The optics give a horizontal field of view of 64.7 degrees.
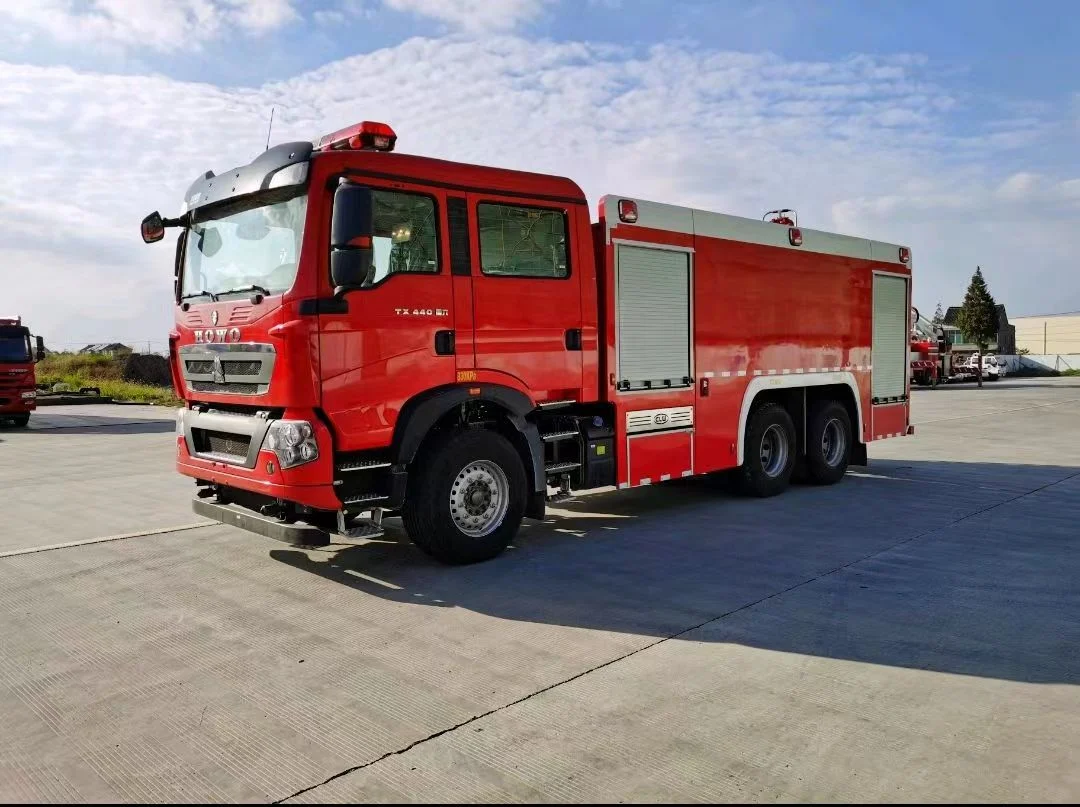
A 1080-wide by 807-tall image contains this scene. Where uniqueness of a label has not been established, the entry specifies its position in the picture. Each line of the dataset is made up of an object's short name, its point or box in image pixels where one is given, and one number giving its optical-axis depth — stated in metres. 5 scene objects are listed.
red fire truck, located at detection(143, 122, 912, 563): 5.71
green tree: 81.00
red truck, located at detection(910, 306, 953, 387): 34.53
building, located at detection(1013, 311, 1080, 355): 94.88
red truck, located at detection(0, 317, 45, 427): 20.25
